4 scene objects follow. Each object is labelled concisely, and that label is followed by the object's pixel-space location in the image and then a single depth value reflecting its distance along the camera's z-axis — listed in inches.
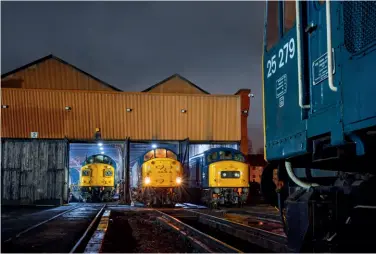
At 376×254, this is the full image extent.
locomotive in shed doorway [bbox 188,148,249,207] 837.2
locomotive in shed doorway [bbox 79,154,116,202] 1284.4
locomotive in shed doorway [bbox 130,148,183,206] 903.7
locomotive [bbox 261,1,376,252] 139.1
